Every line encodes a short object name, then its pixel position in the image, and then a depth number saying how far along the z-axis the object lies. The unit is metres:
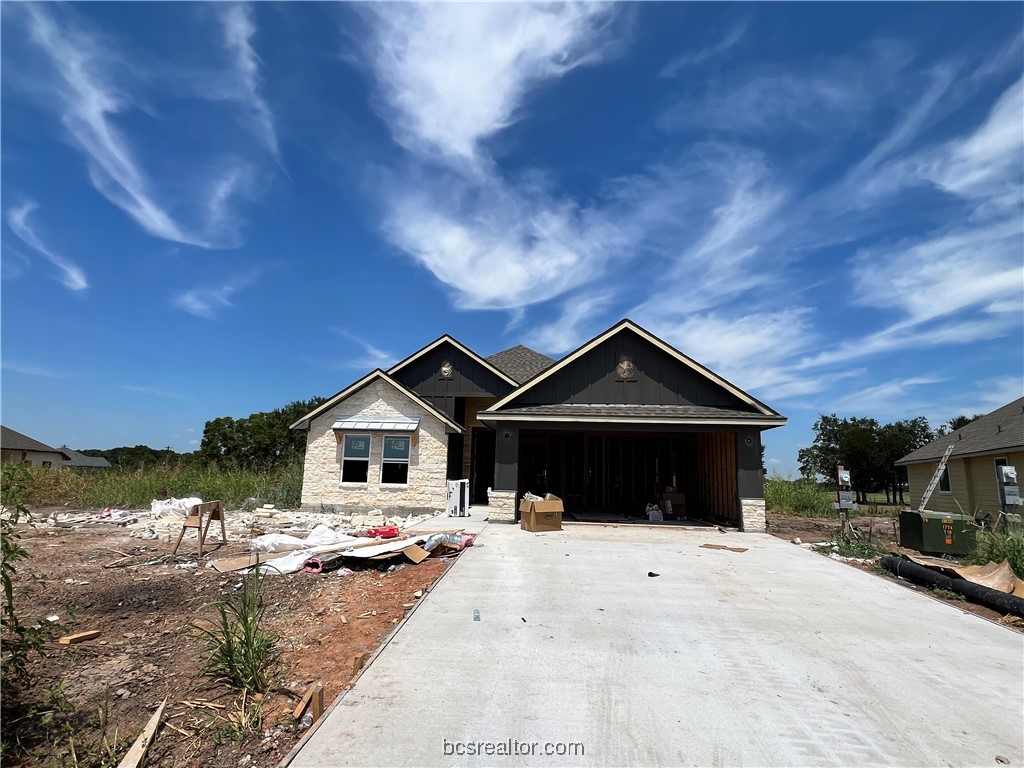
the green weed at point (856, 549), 10.33
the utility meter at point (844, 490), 11.20
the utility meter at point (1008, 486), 9.95
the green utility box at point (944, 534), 10.23
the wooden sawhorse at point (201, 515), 9.03
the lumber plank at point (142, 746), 3.33
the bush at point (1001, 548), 8.30
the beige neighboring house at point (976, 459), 18.92
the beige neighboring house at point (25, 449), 38.31
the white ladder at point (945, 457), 17.07
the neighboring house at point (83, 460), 56.84
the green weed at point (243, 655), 4.23
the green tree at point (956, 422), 42.21
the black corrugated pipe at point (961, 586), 6.77
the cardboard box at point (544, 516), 12.36
